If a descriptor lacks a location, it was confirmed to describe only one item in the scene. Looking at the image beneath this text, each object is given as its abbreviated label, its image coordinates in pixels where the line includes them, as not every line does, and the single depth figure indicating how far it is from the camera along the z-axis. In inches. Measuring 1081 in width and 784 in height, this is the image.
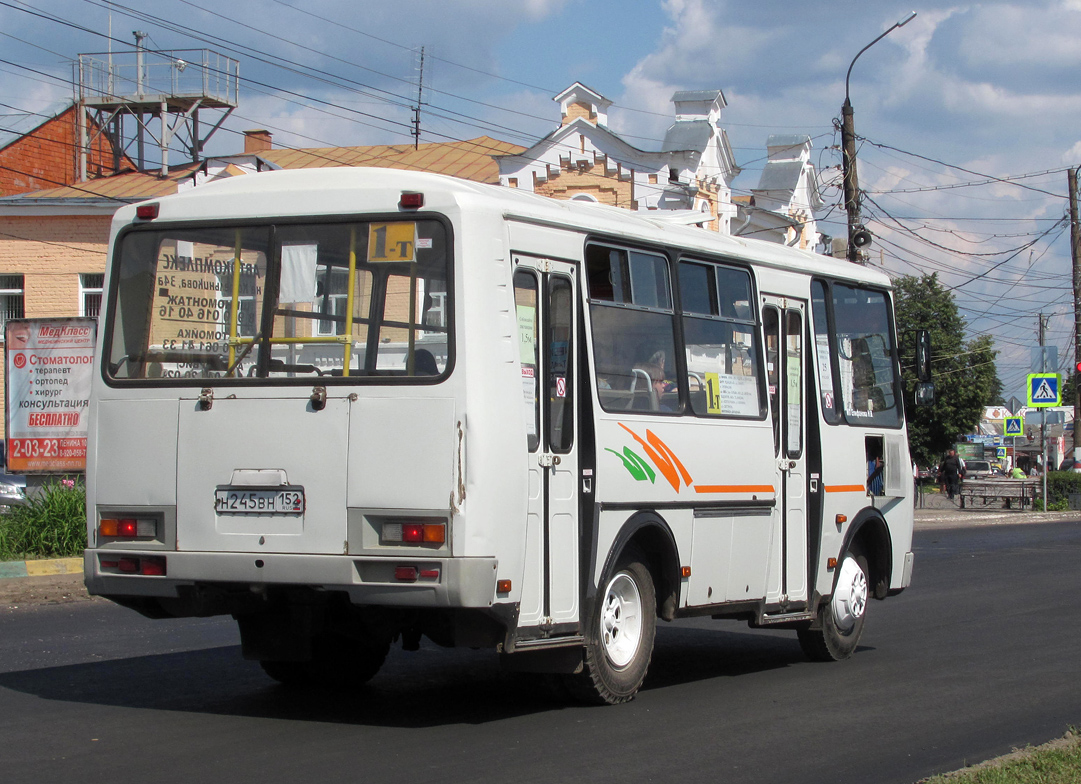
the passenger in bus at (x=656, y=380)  334.3
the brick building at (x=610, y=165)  1475.1
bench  1539.1
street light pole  1130.0
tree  2146.9
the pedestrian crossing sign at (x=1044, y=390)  1327.5
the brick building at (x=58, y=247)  1369.3
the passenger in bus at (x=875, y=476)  435.8
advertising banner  700.7
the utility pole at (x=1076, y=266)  1710.1
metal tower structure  1593.3
